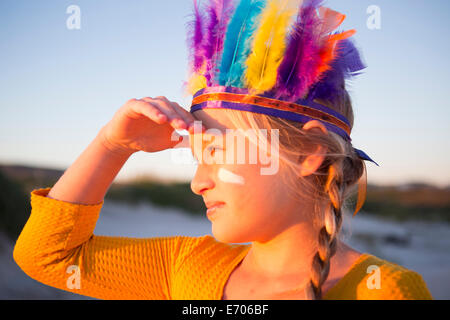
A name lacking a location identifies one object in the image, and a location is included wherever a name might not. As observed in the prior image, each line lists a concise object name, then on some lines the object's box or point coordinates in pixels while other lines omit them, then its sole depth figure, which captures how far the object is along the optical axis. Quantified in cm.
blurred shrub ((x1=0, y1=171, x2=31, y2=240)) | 468
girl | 128
